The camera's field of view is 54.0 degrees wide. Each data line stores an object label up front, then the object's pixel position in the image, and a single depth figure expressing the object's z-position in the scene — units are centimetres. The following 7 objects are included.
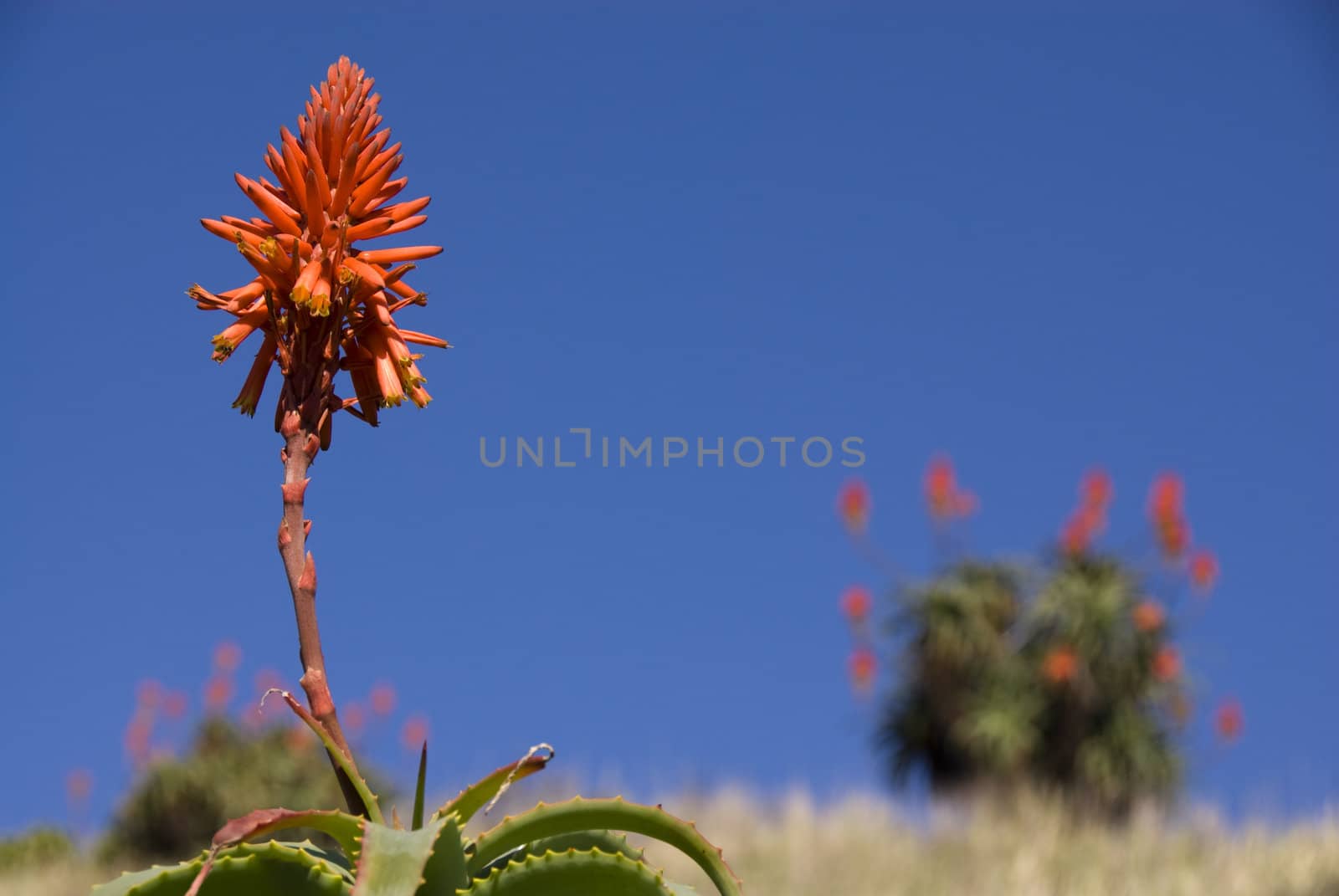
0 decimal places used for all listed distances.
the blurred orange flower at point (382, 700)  1218
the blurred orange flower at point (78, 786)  1288
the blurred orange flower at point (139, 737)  1309
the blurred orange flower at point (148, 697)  1307
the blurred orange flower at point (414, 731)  1193
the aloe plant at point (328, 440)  186
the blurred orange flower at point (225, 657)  1268
